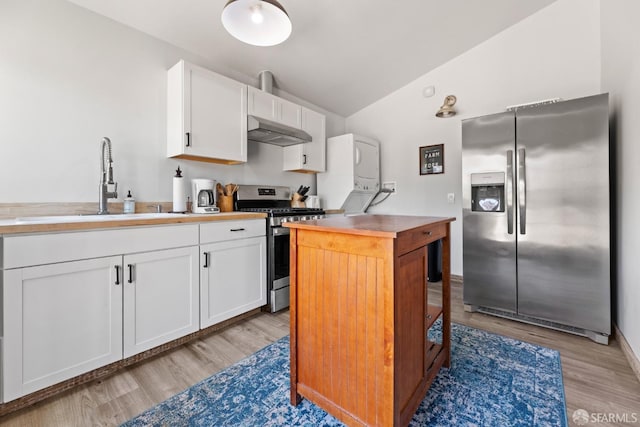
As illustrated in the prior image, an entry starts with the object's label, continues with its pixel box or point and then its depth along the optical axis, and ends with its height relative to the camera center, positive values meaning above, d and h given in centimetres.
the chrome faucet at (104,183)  201 +23
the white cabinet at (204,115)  235 +88
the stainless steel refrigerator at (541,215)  210 -1
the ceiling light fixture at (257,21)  159 +115
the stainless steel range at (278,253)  257 -35
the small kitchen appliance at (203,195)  253 +18
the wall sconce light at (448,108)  338 +126
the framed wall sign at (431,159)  364 +72
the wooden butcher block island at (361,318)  108 -44
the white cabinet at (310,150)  349 +82
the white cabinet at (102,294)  134 -46
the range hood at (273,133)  278 +87
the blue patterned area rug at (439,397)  132 -95
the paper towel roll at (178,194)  244 +18
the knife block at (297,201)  357 +17
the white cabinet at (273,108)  282 +114
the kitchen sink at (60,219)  157 -2
